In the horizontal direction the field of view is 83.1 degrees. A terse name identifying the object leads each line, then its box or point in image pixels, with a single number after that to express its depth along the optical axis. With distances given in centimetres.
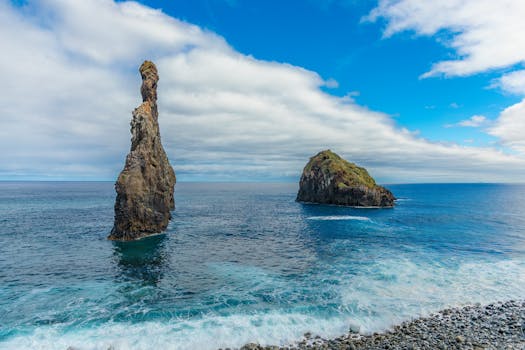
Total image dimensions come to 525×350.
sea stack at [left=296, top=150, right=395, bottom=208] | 12669
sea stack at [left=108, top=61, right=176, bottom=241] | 5950
